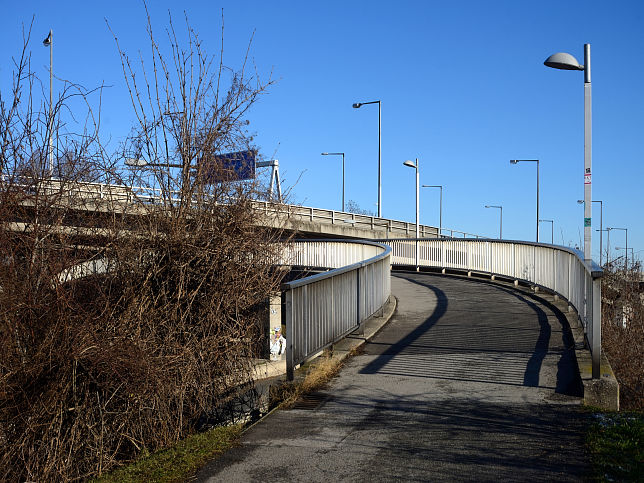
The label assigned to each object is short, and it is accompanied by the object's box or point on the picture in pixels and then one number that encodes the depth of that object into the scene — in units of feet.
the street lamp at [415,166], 97.96
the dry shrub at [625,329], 40.07
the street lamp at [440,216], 188.97
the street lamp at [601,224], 185.90
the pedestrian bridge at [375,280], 22.98
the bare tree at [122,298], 17.48
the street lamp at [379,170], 150.41
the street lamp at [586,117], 39.11
